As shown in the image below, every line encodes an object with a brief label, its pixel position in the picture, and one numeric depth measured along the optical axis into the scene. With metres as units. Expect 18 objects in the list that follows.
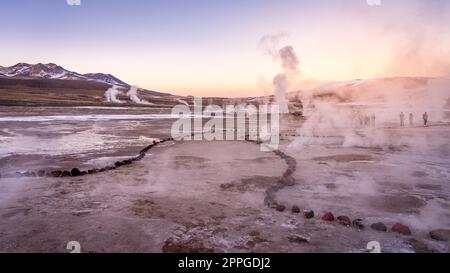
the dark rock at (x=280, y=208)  6.99
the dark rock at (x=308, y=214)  6.60
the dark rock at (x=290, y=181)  9.08
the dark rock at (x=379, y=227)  5.95
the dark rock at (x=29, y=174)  9.94
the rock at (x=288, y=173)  9.81
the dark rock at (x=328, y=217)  6.41
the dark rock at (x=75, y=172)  9.94
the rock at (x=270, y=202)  7.19
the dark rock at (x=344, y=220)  6.24
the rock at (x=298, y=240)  5.53
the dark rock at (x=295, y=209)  6.86
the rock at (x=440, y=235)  5.57
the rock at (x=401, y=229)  5.83
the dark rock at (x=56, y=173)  9.88
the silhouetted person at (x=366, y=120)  27.66
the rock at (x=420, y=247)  5.19
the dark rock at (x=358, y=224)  6.10
